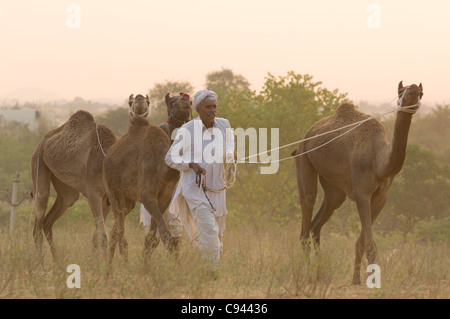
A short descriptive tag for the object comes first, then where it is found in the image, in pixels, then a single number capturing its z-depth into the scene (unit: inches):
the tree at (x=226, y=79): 1975.9
